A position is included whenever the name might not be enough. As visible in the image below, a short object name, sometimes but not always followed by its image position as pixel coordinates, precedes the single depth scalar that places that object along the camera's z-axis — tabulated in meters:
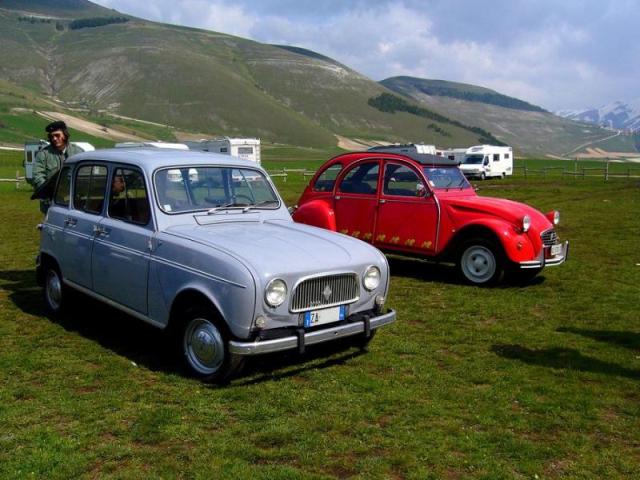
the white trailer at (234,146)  36.12
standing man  7.99
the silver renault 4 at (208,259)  4.96
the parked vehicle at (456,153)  49.16
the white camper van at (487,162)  46.06
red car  8.98
